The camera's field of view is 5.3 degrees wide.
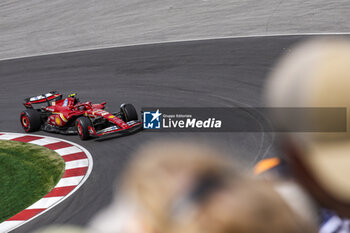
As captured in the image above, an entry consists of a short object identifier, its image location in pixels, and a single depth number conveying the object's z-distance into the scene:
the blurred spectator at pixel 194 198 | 16.17
